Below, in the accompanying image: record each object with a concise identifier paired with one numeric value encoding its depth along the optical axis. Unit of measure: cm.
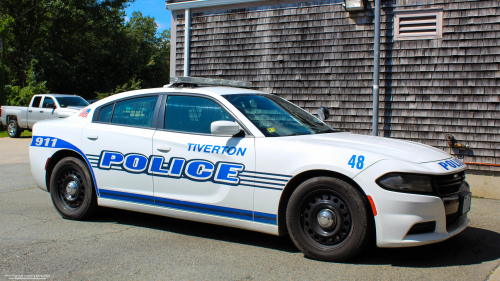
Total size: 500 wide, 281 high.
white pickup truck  1722
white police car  367
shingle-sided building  771
